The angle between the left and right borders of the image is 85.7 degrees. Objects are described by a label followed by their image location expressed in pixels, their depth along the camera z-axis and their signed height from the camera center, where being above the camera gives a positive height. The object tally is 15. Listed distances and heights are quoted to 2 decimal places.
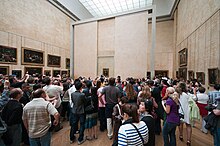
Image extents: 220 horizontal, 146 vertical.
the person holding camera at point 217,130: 2.55 -1.31
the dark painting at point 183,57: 11.11 +1.58
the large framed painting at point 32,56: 10.75 +1.49
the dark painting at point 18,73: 9.75 -0.12
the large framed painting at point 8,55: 8.95 +1.34
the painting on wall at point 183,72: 11.10 +0.06
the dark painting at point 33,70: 11.01 +0.17
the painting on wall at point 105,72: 11.92 +0.01
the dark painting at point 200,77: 7.37 -0.27
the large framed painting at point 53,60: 13.61 +1.37
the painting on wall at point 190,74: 9.32 -0.12
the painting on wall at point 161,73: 16.98 -0.08
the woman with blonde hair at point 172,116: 2.77 -1.01
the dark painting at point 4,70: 8.82 +0.12
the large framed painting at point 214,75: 5.71 -0.12
